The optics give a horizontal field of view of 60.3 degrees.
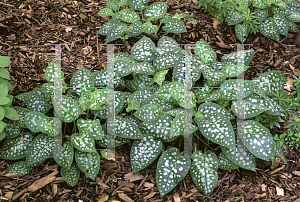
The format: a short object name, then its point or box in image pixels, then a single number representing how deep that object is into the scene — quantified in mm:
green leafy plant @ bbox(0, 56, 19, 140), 2498
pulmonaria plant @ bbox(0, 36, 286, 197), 2654
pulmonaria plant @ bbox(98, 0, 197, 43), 3643
